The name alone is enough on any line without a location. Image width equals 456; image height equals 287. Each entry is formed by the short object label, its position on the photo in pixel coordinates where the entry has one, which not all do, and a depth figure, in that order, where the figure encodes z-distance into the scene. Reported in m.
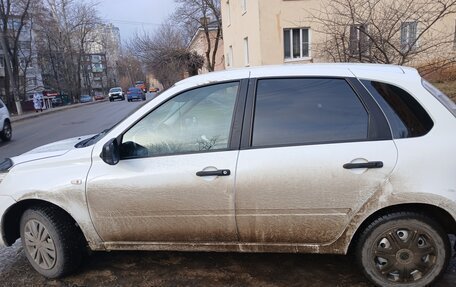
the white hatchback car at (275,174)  2.54
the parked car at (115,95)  49.84
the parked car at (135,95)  42.62
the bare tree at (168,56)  37.11
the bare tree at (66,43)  47.09
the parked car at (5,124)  12.04
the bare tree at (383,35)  7.96
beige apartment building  8.20
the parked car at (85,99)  55.74
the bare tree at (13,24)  30.73
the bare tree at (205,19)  34.44
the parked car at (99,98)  59.69
